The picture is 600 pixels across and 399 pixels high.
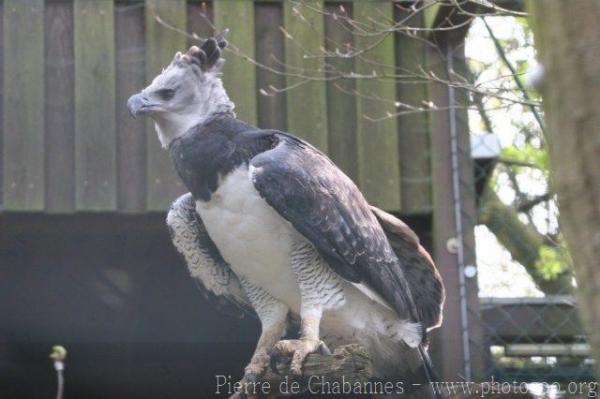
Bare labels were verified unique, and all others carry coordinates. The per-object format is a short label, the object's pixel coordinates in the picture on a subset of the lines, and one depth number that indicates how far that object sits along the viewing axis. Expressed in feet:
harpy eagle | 26.96
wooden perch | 24.12
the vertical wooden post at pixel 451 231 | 34.91
